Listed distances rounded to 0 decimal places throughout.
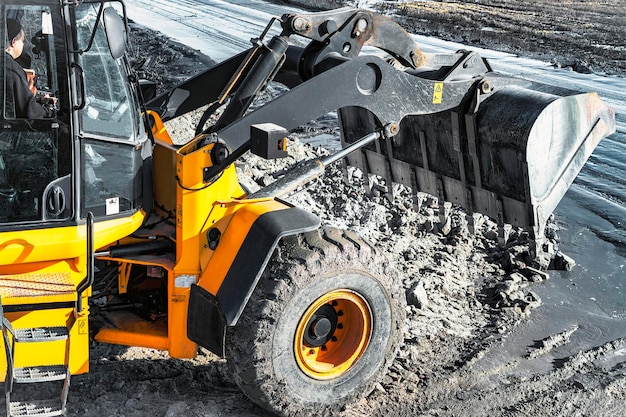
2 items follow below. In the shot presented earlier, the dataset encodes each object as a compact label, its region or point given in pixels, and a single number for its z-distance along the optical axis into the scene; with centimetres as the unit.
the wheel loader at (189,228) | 450
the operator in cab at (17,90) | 440
